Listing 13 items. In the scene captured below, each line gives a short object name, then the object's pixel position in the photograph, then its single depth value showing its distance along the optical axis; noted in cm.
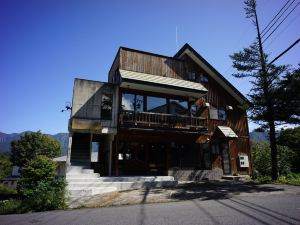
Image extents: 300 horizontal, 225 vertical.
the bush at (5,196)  1259
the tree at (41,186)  1003
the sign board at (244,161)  2326
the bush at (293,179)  1620
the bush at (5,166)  3898
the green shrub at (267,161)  2180
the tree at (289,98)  1589
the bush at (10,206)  981
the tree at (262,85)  1761
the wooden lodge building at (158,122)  1755
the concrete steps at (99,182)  1325
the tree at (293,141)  2777
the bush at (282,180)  1663
